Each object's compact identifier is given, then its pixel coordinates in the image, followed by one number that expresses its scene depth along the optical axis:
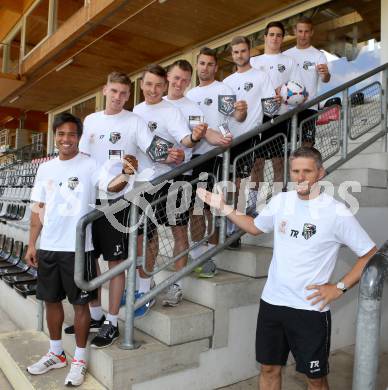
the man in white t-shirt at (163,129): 2.93
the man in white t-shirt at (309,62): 4.08
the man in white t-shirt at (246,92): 3.50
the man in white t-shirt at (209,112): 3.22
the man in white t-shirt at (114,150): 2.81
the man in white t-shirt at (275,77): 3.72
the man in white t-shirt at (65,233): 2.66
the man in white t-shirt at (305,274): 2.11
